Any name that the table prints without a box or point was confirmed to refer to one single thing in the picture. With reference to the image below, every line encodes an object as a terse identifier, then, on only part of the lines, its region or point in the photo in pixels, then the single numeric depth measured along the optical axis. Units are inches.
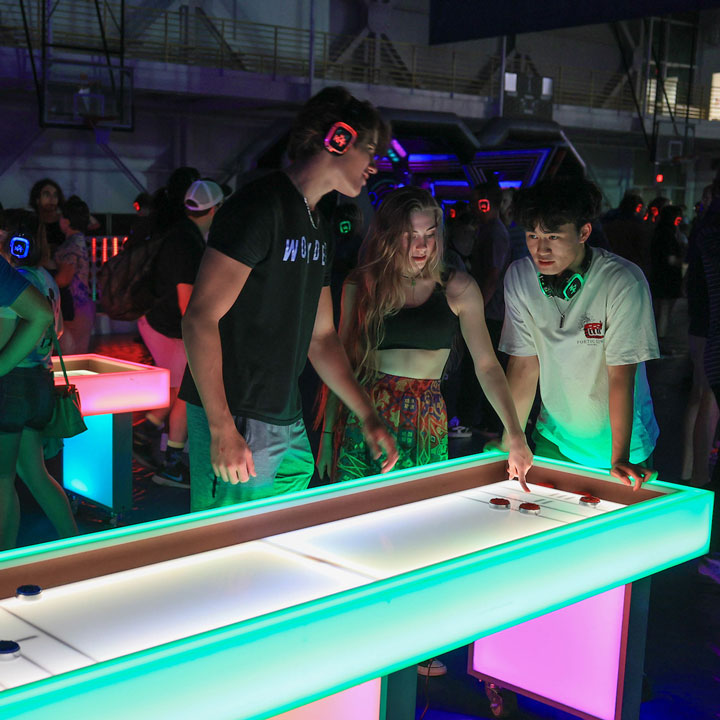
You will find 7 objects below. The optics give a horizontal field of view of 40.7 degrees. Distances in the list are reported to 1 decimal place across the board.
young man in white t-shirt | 92.8
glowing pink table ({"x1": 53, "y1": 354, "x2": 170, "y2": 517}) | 155.9
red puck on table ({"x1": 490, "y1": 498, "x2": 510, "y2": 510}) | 84.4
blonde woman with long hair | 108.0
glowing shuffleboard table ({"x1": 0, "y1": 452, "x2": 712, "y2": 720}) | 49.1
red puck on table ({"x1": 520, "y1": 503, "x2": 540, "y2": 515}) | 83.0
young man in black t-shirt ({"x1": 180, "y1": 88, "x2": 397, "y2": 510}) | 77.7
